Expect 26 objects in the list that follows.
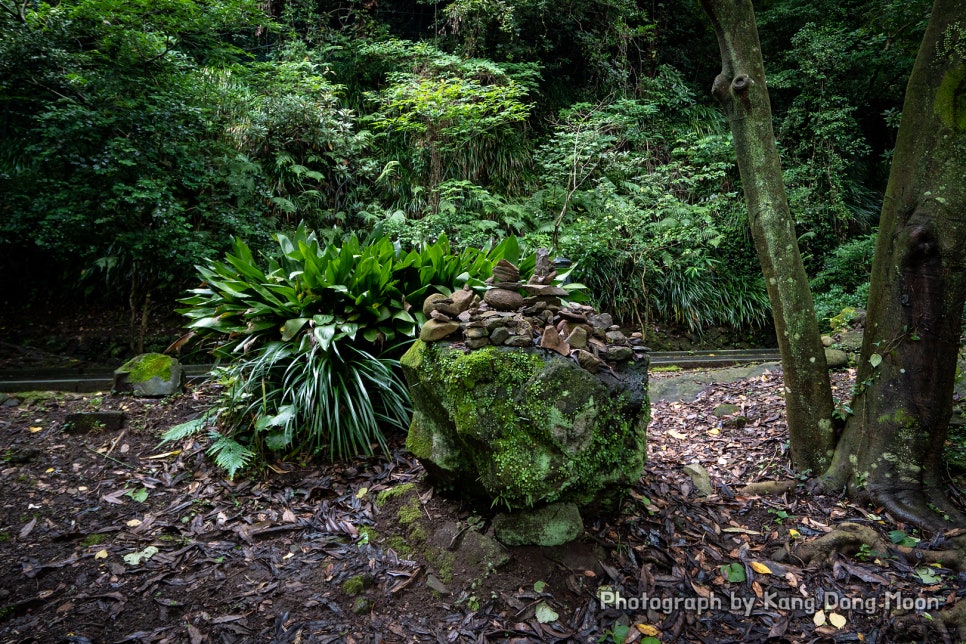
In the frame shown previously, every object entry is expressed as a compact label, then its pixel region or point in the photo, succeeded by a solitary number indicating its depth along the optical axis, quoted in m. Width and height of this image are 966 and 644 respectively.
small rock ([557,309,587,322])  2.57
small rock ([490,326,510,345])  2.40
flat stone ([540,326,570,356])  2.38
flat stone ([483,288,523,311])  2.60
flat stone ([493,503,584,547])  2.34
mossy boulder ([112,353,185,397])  4.14
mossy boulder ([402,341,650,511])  2.24
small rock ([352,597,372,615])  2.16
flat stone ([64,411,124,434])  3.62
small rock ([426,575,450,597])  2.24
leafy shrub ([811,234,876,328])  7.03
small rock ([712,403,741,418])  4.18
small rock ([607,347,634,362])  2.44
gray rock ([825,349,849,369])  4.24
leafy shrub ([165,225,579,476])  3.26
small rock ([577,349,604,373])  2.37
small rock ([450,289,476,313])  2.66
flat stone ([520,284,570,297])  2.65
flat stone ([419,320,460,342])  2.54
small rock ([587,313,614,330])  2.67
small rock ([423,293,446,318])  2.71
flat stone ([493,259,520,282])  2.73
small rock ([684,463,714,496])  3.09
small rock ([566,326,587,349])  2.45
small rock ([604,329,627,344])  2.54
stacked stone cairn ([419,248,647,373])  2.41
